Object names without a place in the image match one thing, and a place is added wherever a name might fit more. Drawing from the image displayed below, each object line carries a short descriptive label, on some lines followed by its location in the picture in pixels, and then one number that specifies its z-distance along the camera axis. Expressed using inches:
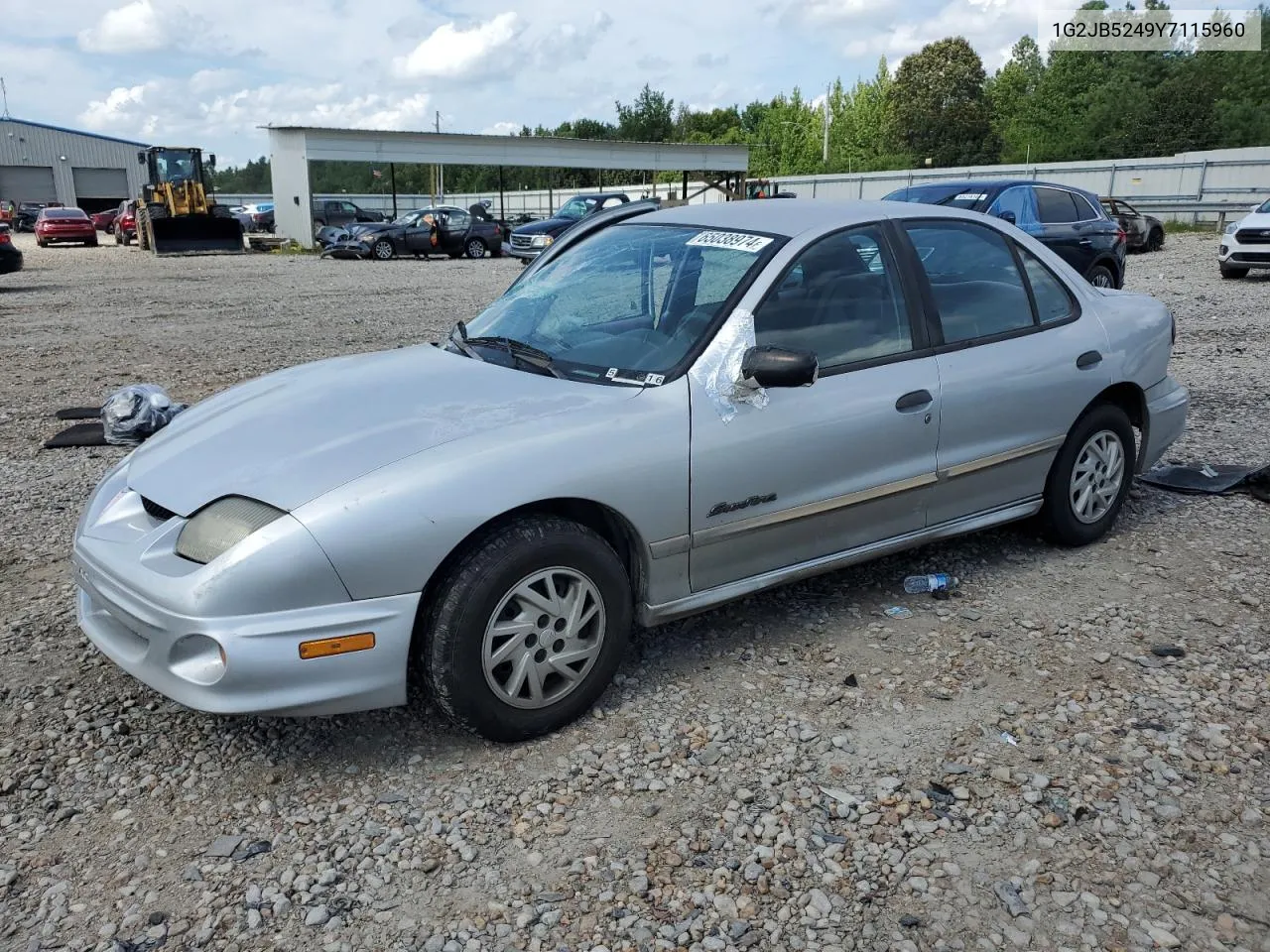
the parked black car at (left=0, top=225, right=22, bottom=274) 730.2
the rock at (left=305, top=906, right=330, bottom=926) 98.1
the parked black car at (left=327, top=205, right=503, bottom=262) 1099.9
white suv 644.1
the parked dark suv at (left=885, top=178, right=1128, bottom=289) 476.1
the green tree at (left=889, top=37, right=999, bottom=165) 3043.8
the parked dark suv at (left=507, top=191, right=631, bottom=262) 938.1
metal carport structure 1325.0
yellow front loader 1198.3
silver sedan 112.5
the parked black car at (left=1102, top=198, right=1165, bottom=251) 905.9
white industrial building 2389.3
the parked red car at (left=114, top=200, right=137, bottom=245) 1427.2
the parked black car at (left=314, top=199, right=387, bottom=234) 1550.6
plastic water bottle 172.7
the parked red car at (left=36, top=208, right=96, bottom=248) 1413.6
